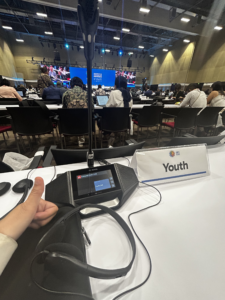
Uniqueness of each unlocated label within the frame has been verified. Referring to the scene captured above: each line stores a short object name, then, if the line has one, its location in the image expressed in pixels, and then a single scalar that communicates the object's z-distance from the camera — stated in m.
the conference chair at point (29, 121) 1.77
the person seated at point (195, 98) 2.68
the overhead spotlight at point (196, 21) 5.64
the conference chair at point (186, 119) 2.36
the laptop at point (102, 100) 3.14
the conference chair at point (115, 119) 2.06
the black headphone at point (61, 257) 0.25
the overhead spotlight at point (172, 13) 5.37
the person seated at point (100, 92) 5.02
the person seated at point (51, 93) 2.95
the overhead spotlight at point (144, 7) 4.80
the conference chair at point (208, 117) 2.48
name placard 0.59
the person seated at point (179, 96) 4.38
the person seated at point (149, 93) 6.11
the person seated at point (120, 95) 2.45
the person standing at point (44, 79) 3.70
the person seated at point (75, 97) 2.13
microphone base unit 0.43
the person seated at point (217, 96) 2.84
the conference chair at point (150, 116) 2.44
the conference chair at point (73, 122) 1.81
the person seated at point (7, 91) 2.85
